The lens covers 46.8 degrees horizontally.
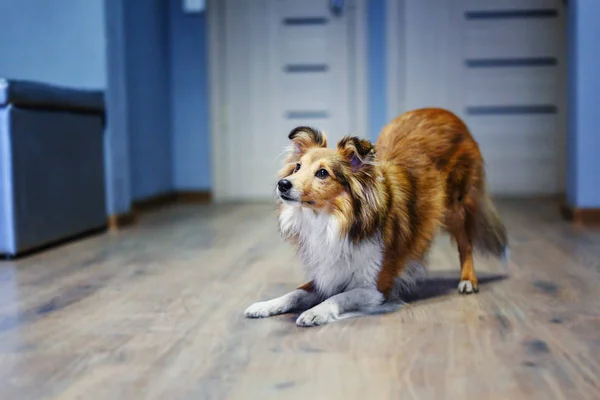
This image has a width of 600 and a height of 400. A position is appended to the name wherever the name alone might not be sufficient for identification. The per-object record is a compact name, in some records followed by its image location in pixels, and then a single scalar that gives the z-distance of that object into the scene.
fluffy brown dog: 1.82
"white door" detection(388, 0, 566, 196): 5.44
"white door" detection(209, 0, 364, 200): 5.59
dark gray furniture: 2.97
